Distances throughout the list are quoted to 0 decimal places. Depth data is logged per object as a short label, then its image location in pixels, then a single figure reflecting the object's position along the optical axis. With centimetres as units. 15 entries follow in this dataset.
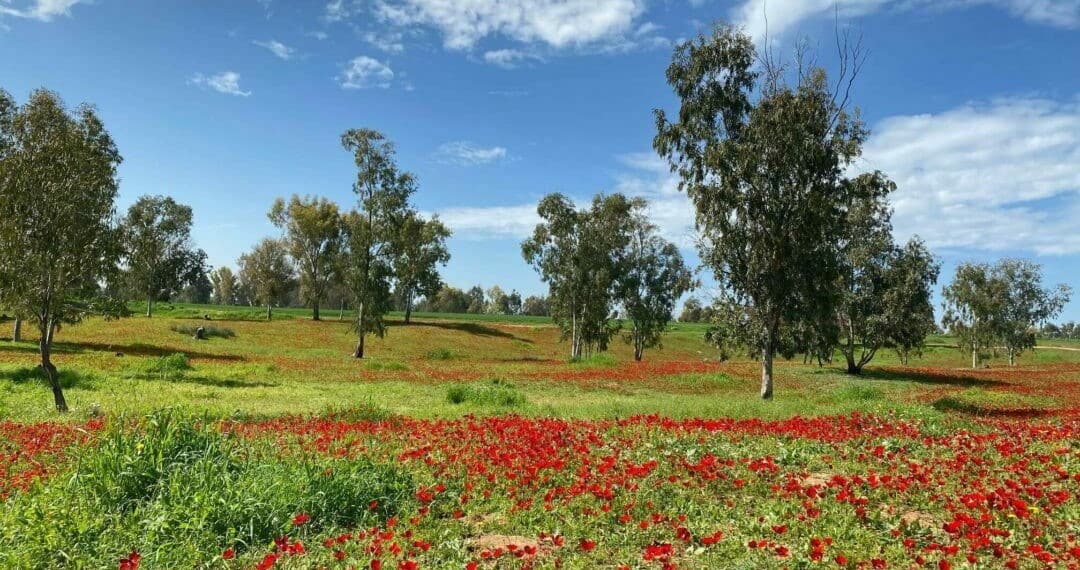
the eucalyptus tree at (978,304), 7117
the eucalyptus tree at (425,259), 8394
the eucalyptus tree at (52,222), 1820
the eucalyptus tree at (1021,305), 7234
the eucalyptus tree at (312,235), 8194
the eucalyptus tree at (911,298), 4272
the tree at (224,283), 17238
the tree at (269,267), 8536
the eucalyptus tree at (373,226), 5016
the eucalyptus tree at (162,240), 7156
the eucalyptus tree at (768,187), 2631
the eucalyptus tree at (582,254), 5606
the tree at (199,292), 17745
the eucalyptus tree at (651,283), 6125
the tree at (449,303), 18065
